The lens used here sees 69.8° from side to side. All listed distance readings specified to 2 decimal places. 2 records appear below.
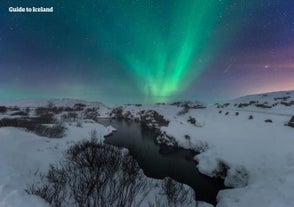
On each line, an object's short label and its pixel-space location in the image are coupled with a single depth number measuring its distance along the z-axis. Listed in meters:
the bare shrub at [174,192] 19.38
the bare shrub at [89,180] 14.97
